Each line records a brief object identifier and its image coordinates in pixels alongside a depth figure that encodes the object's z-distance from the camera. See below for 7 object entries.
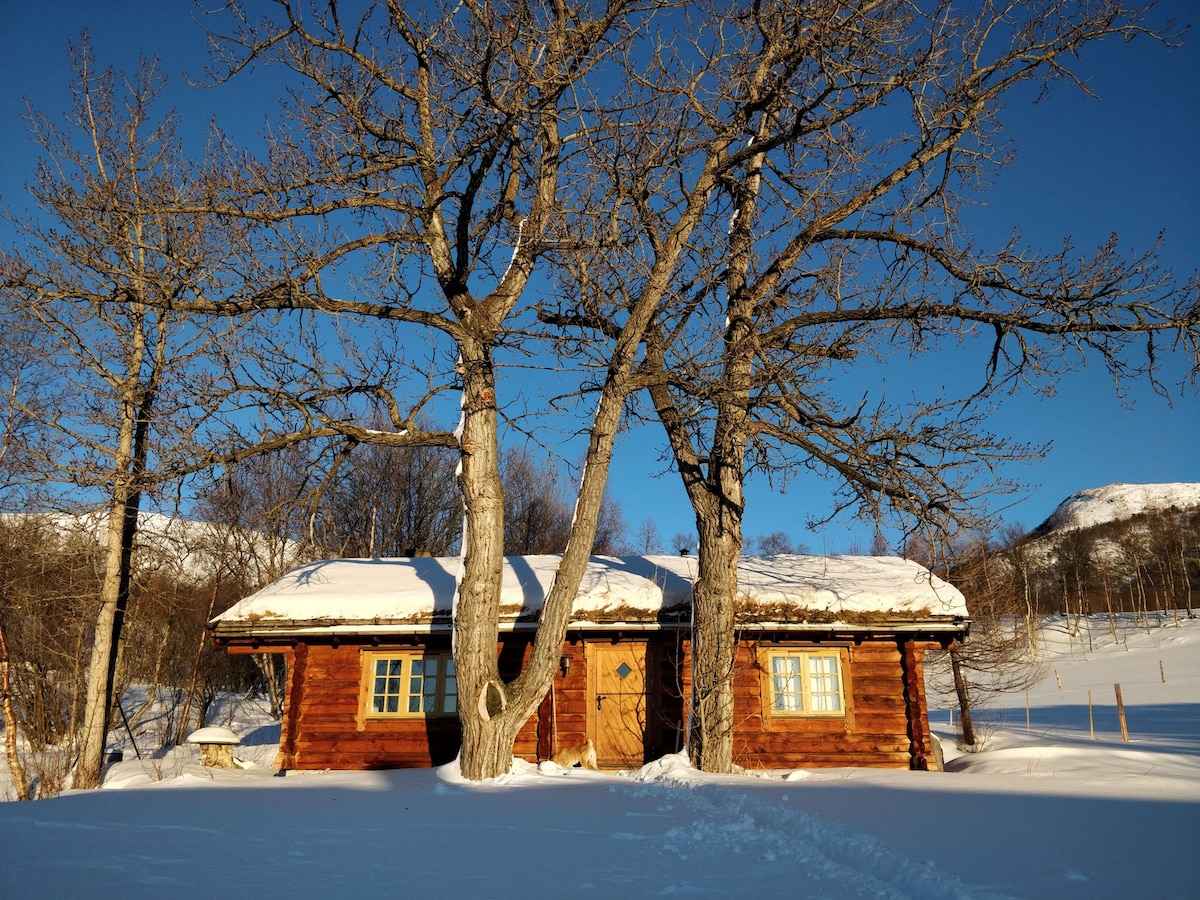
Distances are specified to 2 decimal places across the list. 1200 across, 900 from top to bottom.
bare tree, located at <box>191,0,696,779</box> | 9.15
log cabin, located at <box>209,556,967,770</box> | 12.53
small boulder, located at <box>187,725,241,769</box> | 13.62
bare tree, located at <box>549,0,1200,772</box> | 9.66
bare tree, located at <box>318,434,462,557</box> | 33.38
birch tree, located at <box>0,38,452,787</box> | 8.85
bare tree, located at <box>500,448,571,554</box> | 38.97
